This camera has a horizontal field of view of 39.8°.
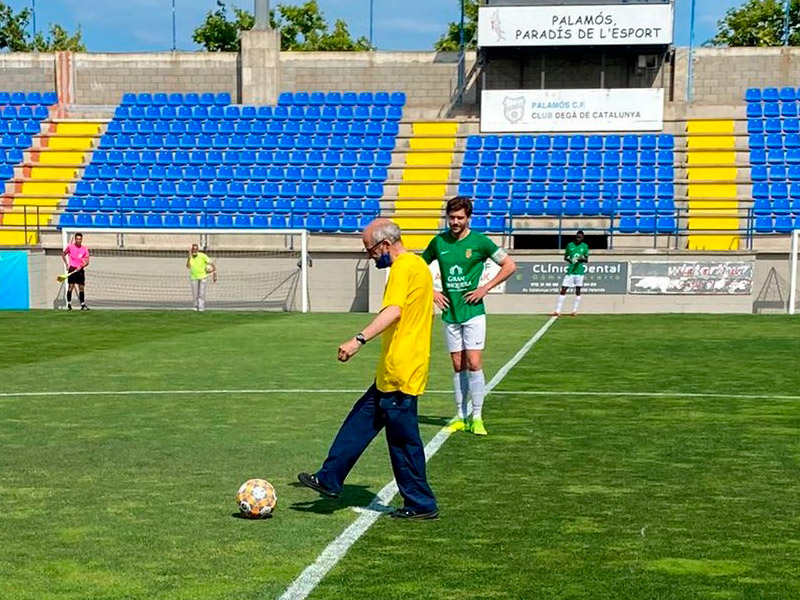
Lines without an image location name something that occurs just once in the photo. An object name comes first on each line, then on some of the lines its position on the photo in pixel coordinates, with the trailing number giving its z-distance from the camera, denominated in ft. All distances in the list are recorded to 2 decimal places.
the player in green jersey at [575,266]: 88.89
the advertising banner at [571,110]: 121.08
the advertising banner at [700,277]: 94.94
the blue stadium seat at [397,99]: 130.41
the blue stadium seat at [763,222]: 107.24
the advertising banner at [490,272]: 95.04
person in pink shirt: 95.45
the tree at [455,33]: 255.23
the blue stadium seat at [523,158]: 118.42
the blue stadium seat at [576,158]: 116.88
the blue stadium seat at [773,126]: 120.16
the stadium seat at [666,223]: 106.42
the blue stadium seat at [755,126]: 120.47
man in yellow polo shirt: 22.93
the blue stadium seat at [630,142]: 119.55
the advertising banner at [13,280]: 101.35
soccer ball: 23.90
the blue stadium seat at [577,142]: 120.78
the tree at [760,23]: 238.68
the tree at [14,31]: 248.11
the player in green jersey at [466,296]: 34.91
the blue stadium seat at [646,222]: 106.42
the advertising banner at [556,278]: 95.96
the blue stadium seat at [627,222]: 107.04
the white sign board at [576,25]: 118.52
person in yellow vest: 96.07
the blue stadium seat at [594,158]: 116.78
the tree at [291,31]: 265.34
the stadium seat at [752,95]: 124.88
